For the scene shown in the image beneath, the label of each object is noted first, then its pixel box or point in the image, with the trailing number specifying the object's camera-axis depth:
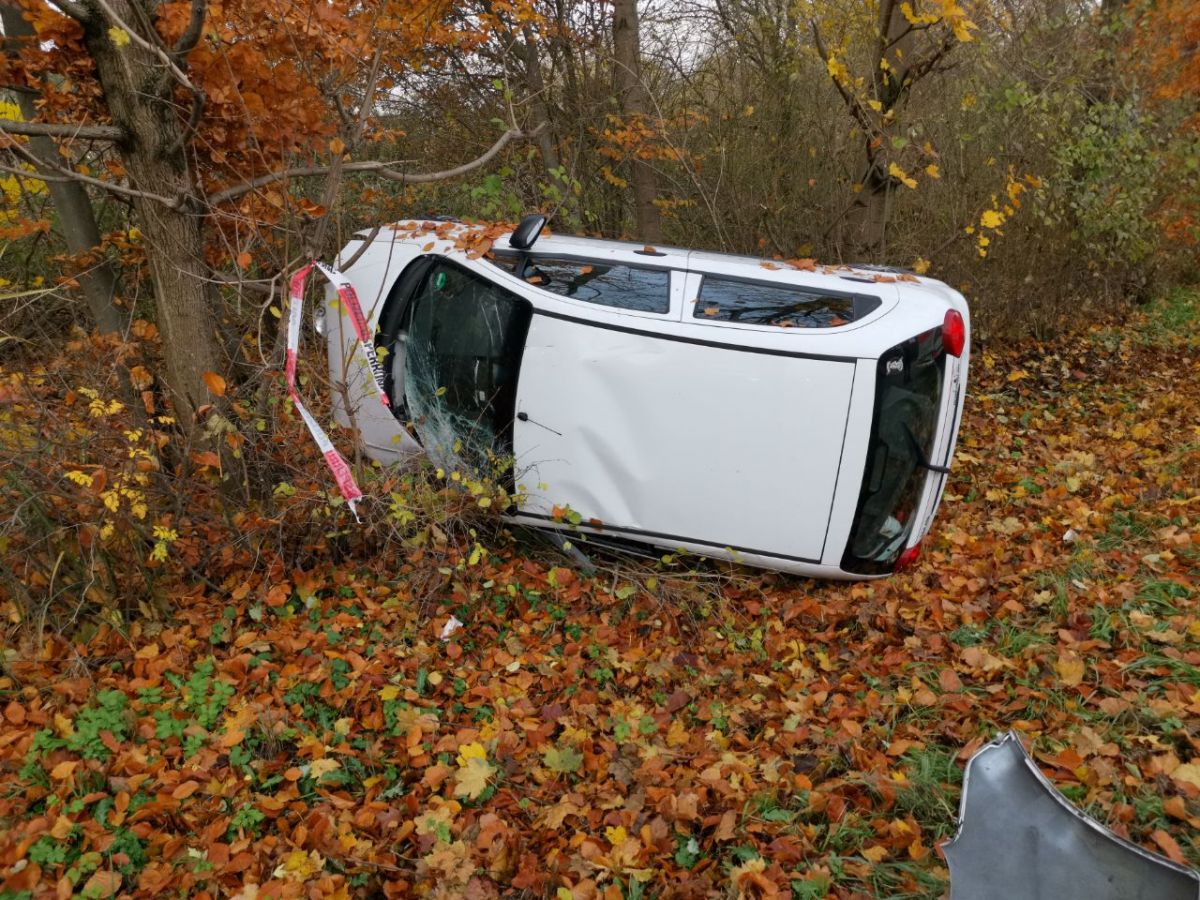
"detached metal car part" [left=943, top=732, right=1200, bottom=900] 2.26
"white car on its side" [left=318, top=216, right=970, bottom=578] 3.74
